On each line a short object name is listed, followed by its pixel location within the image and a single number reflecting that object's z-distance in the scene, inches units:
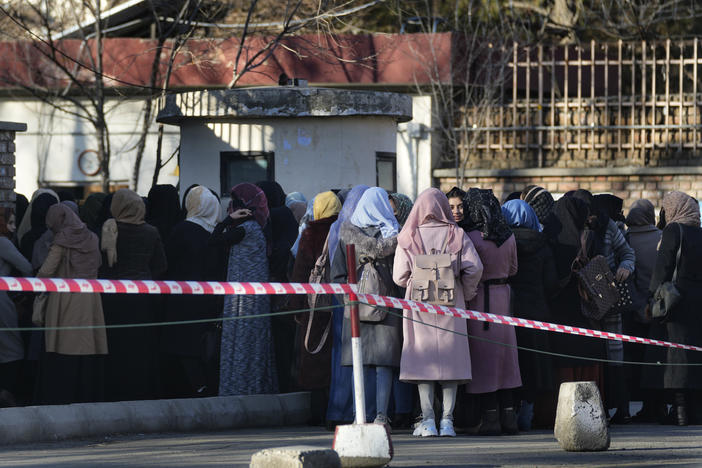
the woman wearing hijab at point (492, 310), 708.7
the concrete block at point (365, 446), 538.3
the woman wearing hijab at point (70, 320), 740.0
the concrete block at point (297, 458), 489.4
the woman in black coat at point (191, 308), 783.7
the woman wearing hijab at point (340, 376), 720.3
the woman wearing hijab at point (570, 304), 760.3
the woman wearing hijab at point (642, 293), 816.3
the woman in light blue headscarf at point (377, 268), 706.8
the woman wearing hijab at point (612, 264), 775.1
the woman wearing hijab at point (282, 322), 789.9
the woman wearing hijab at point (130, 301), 770.2
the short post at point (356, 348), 565.6
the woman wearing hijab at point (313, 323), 738.2
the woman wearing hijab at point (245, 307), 776.9
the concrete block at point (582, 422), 624.7
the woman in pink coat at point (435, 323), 690.8
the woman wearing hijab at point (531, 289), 733.3
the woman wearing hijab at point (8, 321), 743.7
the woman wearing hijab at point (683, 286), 766.5
